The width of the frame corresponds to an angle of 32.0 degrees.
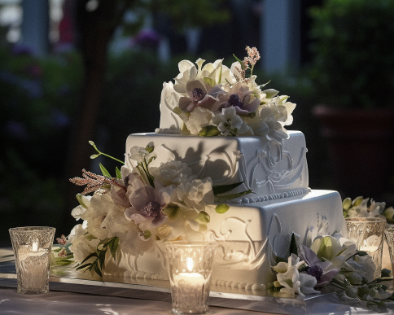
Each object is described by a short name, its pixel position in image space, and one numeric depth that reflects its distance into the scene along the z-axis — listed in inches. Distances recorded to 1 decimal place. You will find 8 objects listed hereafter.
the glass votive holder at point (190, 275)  72.7
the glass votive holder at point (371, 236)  90.4
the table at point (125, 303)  73.4
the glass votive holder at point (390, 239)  83.4
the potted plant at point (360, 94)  265.1
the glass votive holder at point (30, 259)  82.4
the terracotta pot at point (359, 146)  263.6
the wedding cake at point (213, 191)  80.5
